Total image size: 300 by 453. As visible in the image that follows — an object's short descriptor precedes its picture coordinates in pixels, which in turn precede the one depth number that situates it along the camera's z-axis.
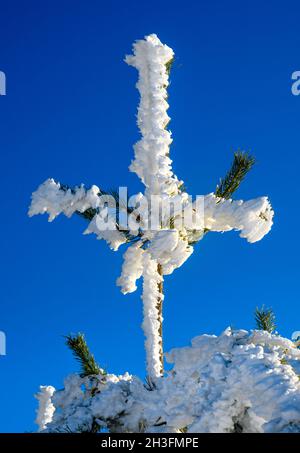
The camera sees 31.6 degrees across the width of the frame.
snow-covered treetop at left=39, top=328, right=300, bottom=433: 3.04
